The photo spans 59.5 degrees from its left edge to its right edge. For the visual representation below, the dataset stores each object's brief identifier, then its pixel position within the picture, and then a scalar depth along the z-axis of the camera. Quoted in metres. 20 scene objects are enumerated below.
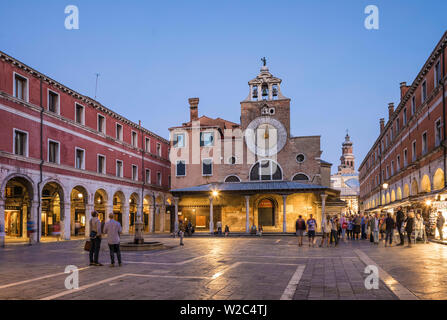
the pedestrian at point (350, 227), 25.19
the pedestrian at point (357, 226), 24.31
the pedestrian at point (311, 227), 19.39
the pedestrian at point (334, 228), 19.19
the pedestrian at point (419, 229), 19.41
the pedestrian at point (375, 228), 19.92
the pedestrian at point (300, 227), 19.19
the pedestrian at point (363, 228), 24.55
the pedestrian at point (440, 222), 19.52
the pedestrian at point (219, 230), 30.33
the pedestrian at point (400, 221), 18.09
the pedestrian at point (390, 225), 18.09
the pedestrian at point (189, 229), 29.67
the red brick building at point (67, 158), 22.61
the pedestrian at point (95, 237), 11.44
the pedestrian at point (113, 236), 11.12
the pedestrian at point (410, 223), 18.09
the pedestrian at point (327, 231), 19.25
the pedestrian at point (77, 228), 29.70
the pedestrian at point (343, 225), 23.45
